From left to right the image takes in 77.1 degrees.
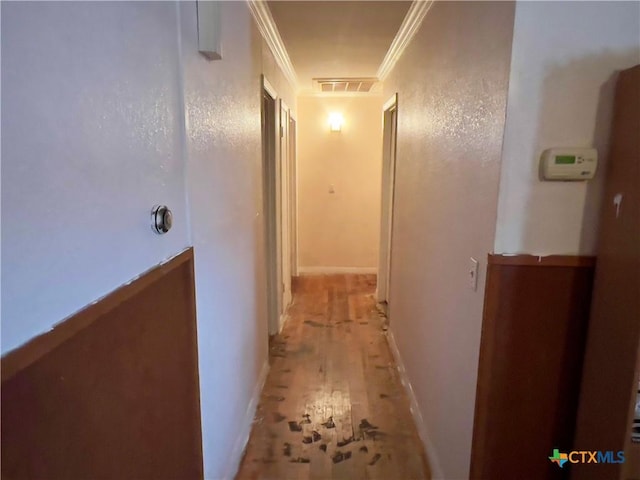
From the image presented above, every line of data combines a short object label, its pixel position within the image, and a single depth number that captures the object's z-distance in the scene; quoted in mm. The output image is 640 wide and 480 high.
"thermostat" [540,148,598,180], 1155
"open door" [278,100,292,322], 3549
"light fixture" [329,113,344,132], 4914
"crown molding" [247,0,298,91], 2205
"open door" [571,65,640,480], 1051
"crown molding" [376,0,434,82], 2145
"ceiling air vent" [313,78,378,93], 4160
